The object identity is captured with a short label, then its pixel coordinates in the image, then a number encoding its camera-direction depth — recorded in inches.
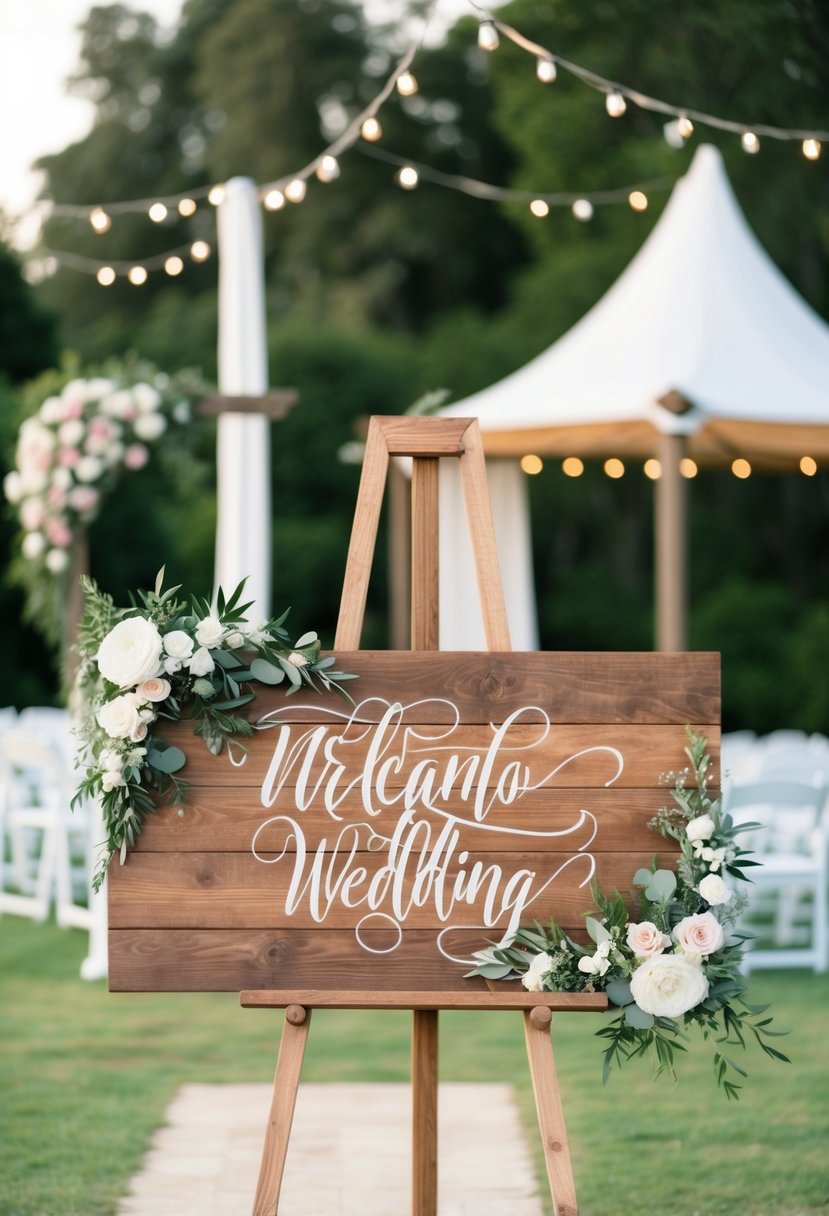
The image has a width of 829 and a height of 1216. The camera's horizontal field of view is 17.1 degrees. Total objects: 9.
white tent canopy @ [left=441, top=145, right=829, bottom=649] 491.1
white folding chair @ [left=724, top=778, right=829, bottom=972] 401.3
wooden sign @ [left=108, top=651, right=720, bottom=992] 190.1
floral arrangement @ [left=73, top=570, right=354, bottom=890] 188.0
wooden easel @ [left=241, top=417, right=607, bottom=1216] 199.5
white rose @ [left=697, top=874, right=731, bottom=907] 184.4
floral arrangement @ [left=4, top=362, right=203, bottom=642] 474.2
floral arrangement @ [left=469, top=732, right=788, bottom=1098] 183.7
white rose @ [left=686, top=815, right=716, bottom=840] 187.0
